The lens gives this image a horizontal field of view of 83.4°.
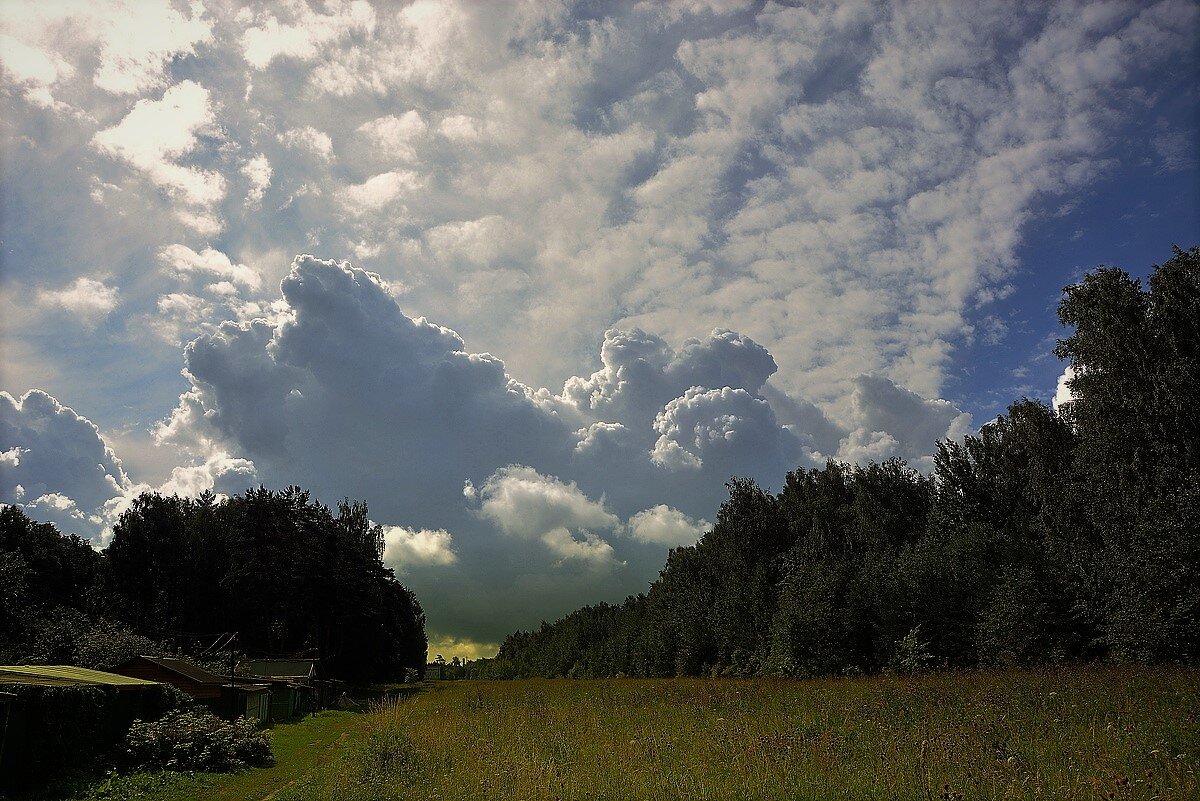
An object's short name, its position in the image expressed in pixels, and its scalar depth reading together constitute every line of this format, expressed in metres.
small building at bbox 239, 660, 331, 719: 40.91
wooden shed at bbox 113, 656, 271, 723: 28.78
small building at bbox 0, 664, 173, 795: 16.80
